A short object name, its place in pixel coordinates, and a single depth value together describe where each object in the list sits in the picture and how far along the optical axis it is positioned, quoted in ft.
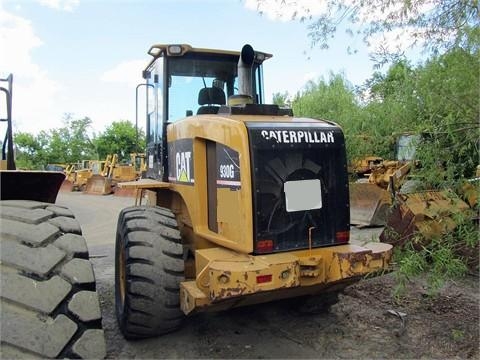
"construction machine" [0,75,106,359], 6.72
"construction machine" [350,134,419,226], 28.43
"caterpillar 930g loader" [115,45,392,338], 11.38
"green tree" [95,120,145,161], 151.43
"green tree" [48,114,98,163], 161.17
